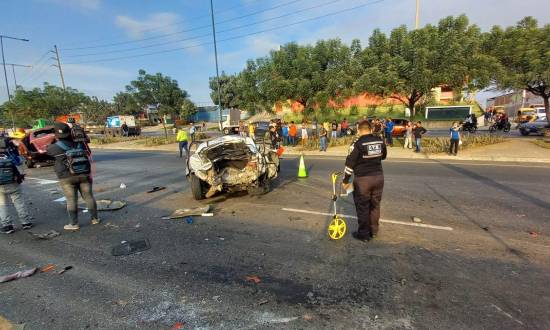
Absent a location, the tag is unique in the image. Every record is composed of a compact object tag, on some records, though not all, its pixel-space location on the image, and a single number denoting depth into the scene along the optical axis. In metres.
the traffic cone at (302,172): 9.66
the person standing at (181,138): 16.40
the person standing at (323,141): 16.86
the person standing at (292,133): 19.84
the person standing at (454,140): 13.11
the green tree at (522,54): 13.95
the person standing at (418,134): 14.69
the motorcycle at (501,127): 22.69
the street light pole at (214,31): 24.47
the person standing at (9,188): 5.32
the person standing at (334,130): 19.69
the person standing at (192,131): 20.08
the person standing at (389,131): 17.36
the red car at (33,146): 13.88
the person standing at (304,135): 18.59
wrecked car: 6.79
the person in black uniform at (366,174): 4.27
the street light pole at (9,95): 33.99
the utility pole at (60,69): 34.78
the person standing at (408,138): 16.12
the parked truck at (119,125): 38.91
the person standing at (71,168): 5.18
